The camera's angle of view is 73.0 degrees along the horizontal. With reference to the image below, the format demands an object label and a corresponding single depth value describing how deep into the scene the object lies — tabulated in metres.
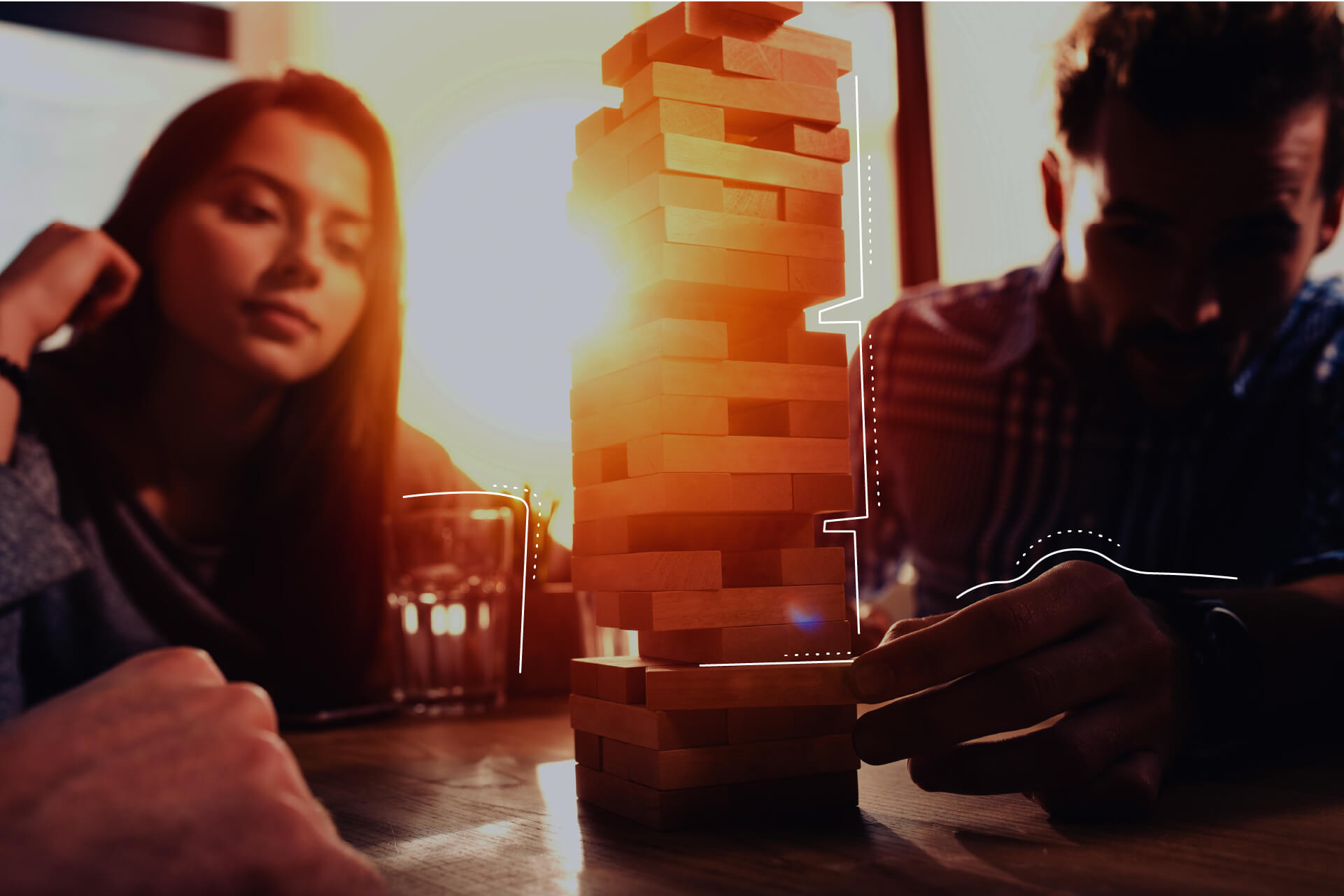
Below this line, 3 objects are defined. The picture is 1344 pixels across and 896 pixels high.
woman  1.70
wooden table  0.53
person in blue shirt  0.70
